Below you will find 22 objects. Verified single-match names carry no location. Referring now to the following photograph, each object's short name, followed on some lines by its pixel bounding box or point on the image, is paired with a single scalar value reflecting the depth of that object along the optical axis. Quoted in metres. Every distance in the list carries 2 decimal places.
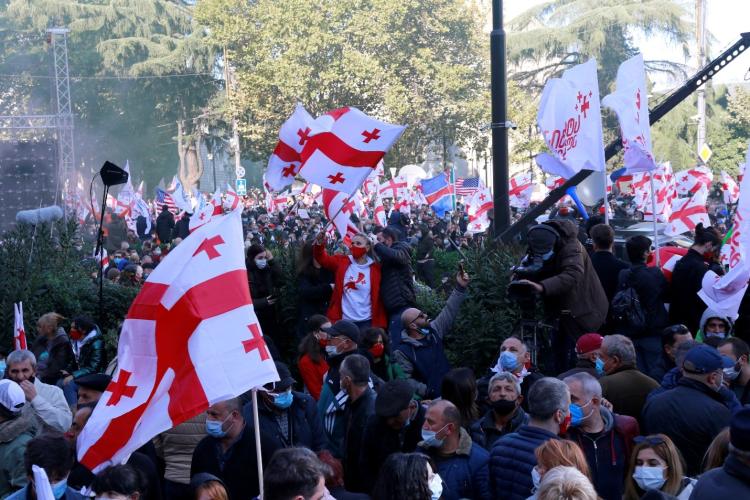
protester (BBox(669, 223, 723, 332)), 17.33
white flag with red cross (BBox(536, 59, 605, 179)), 20.06
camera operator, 15.95
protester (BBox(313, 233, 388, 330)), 19.89
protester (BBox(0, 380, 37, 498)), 12.28
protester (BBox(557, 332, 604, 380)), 14.07
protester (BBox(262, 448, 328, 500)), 8.77
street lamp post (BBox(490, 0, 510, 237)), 21.39
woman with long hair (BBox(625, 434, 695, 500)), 10.00
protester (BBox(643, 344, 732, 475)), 11.32
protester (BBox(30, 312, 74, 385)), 18.33
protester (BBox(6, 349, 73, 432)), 14.18
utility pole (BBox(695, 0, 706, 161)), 66.86
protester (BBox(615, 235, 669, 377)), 16.62
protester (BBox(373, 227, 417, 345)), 19.66
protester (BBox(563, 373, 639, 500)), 11.26
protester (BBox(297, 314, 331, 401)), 16.75
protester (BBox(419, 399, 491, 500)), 10.87
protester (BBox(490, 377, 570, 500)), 10.34
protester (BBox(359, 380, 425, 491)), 12.22
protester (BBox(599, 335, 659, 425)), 12.95
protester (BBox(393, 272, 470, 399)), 16.06
